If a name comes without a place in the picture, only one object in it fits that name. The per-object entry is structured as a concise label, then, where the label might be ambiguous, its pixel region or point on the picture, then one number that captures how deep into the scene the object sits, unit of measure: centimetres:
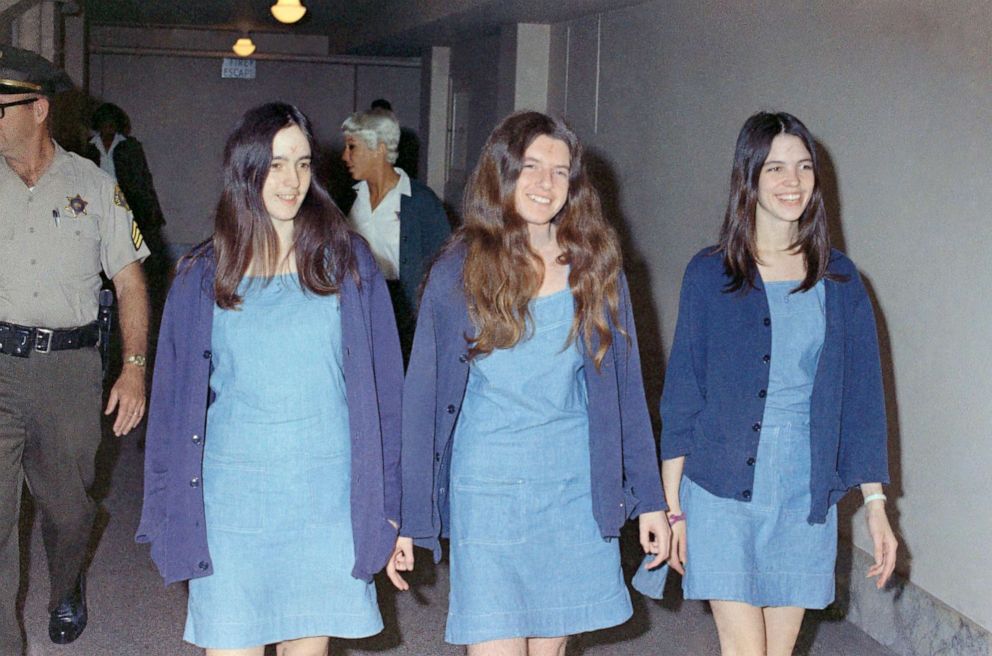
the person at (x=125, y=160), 950
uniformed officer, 411
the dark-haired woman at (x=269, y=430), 285
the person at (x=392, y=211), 595
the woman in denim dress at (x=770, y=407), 312
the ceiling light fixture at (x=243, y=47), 1658
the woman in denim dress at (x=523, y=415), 293
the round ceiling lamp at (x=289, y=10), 1188
